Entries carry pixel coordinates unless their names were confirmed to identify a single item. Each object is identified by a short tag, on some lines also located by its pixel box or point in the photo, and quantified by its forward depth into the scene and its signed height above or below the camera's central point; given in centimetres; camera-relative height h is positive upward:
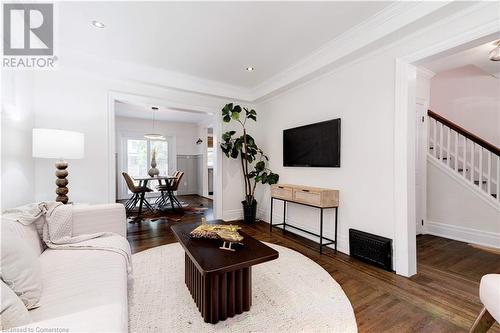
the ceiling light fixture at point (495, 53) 274 +140
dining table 482 -37
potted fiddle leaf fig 399 +23
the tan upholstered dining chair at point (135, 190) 464 -53
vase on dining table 513 -16
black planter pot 419 -88
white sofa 70 -64
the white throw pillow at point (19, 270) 100 -50
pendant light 577 +76
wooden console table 282 -43
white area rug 150 -108
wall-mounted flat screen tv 295 +31
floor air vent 232 -91
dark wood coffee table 144 -79
